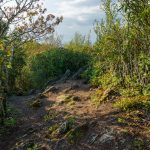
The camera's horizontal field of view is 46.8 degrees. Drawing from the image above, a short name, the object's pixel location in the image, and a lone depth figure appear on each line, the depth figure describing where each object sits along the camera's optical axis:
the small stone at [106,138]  4.14
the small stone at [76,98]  6.33
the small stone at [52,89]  7.88
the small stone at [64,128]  4.71
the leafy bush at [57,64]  10.64
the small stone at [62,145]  4.36
